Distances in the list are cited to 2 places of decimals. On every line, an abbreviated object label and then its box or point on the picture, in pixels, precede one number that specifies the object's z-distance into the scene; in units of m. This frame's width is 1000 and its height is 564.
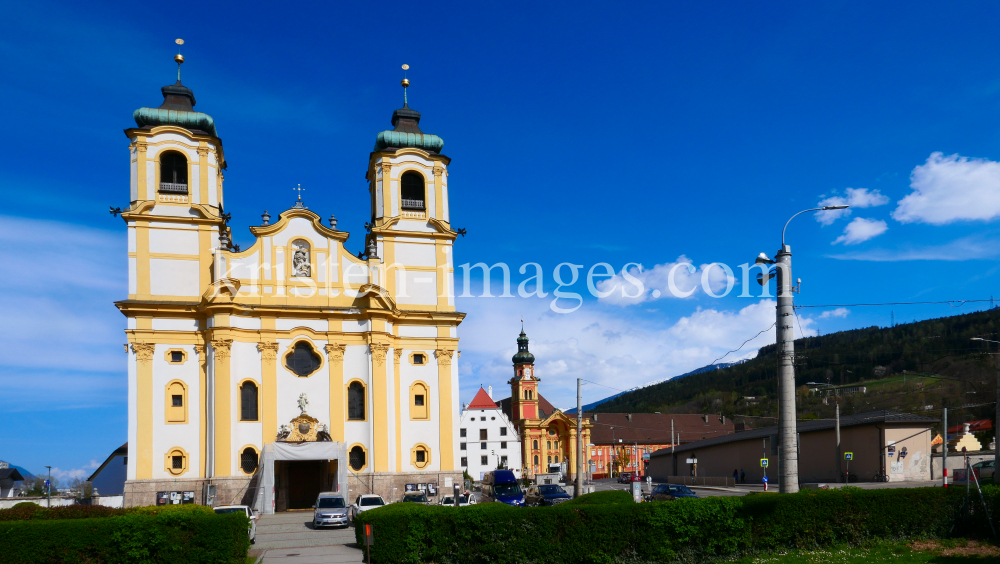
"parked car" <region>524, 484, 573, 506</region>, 36.56
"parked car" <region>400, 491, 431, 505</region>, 34.00
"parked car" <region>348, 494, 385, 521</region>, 33.66
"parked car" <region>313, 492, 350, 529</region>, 31.34
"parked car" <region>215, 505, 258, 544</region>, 26.67
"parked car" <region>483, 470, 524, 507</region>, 37.46
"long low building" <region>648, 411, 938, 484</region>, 47.62
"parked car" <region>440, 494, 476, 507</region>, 36.24
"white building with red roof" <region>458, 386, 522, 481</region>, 99.00
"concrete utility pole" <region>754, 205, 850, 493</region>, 18.52
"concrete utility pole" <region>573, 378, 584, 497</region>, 36.69
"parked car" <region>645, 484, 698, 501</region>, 34.13
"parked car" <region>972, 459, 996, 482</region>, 33.39
